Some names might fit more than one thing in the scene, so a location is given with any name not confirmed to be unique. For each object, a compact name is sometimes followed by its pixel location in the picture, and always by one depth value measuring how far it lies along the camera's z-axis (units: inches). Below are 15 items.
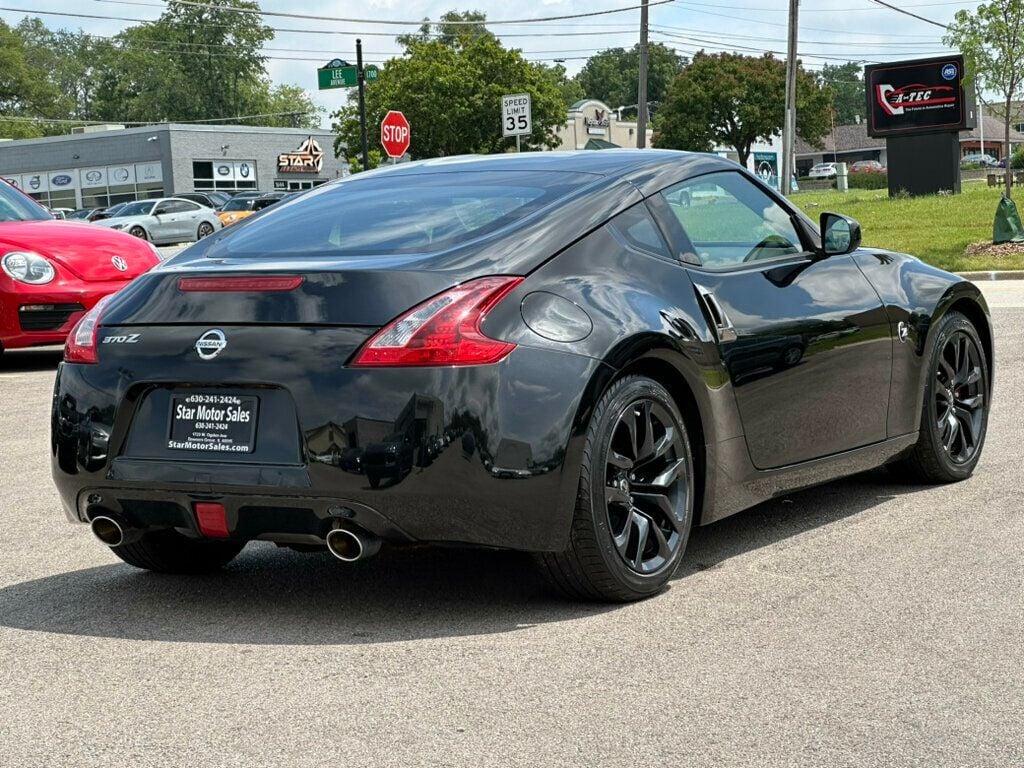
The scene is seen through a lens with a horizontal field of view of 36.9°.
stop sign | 1009.5
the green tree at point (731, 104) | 3501.5
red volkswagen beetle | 457.1
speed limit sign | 971.3
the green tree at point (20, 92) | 4714.6
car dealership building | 2876.5
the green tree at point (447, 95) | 2554.1
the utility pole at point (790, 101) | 1557.6
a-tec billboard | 1653.5
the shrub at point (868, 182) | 3479.8
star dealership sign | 3036.4
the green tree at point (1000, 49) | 1197.7
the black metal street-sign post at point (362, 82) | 1301.7
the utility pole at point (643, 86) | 1567.4
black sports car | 168.6
